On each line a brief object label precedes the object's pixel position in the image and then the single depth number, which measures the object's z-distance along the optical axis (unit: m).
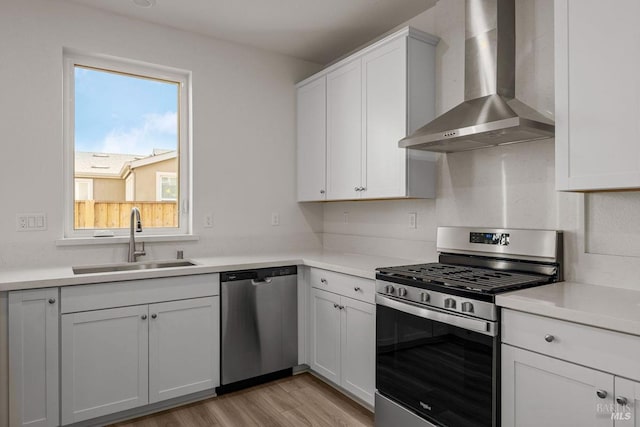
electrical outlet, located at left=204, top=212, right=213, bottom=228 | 3.21
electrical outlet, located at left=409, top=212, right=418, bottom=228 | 2.85
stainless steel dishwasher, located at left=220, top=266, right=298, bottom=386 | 2.68
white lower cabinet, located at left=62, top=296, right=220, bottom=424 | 2.21
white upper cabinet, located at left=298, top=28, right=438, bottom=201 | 2.55
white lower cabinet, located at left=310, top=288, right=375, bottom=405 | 2.37
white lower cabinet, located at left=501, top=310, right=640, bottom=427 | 1.30
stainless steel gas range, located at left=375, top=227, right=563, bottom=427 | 1.68
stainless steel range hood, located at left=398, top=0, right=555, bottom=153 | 2.00
